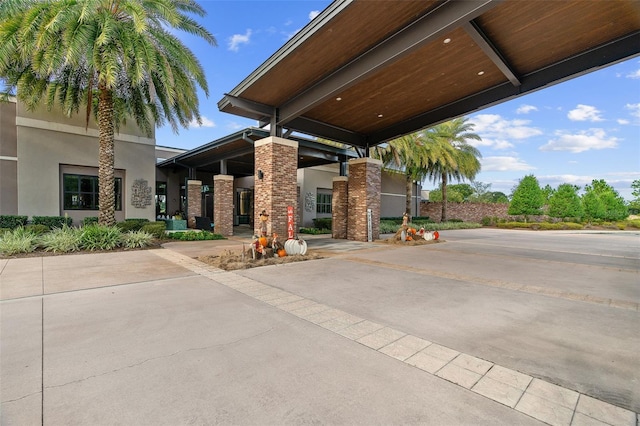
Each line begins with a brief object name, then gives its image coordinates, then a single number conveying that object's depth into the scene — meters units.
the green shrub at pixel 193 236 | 12.91
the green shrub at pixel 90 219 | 13.83
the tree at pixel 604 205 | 28.17
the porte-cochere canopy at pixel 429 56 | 6.12
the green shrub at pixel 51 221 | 12.85
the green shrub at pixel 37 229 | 10.69
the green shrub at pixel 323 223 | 19.91
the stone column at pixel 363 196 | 13.25
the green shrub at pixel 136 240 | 10.11
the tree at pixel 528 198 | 26.47
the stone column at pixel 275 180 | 9.95
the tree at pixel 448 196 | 40.78
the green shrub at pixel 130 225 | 13.01
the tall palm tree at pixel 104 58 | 9.08
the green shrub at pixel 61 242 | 8.98
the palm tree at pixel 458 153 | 22.97
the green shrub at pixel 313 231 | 17.33
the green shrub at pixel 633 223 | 26.56
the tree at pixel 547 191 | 31.03
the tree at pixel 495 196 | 62.03
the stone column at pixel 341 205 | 14.23
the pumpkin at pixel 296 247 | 8.80
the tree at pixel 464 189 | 56.02
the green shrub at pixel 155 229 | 12.31
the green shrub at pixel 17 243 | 8.35
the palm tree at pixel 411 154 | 18.94
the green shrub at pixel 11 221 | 12.10
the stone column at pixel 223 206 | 15.73
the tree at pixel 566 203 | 27.38
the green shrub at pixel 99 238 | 9.42
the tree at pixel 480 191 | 60.65
